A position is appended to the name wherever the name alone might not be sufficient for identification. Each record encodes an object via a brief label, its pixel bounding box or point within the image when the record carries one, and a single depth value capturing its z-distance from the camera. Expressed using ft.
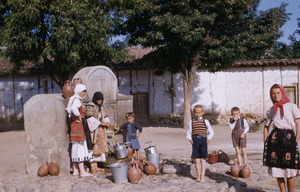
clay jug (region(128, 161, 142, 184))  15.45
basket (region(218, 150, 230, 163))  20.57
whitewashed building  52.29
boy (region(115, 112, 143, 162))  19.16
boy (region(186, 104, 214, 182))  16.01
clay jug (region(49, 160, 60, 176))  16.89
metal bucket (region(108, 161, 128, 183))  15.30
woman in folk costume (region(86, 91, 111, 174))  17.79
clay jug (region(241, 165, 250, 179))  17.59
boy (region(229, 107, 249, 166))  18.95
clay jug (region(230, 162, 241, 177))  17.94
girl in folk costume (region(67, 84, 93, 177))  16.74
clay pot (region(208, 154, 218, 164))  20.20
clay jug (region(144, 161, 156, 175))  17.20
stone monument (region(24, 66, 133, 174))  17.85
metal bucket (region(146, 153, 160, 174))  17.89
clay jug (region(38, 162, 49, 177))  16.81
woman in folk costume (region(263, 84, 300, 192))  12.66
